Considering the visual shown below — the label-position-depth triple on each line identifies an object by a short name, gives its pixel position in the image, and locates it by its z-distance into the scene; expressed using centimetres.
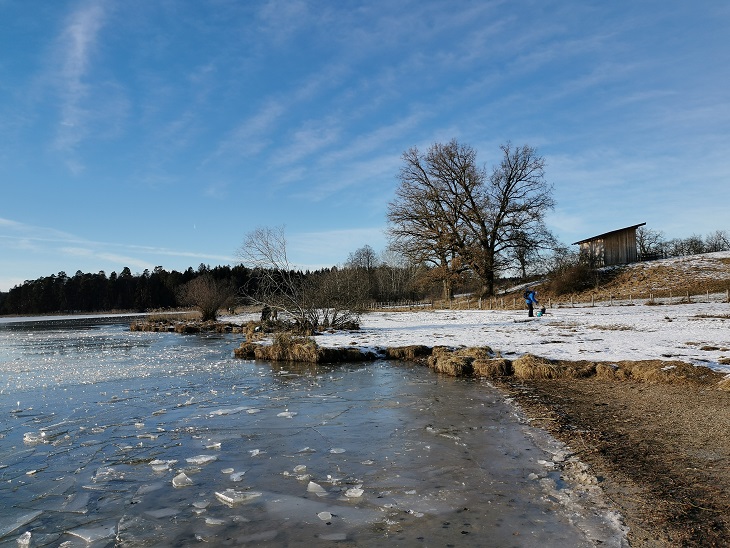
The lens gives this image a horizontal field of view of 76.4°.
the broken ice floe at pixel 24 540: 376
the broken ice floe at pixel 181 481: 497
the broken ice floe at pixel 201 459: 568
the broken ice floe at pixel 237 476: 509
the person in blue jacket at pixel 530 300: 2325
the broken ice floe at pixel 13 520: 403
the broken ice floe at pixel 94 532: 386
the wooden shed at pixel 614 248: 4222
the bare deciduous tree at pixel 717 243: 7431
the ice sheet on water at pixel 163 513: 425
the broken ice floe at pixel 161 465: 545
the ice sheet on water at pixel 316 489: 464
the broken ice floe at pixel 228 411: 818
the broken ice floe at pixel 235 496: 451
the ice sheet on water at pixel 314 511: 405
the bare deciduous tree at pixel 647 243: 6582
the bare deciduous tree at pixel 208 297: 4029
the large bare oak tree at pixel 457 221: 3691
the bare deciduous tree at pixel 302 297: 2197
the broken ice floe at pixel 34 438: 660
